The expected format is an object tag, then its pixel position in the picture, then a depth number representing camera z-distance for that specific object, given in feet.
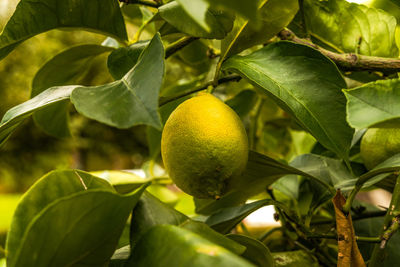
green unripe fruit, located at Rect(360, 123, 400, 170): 2.50
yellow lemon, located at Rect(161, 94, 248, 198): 2.22
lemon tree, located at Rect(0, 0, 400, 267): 2.02
